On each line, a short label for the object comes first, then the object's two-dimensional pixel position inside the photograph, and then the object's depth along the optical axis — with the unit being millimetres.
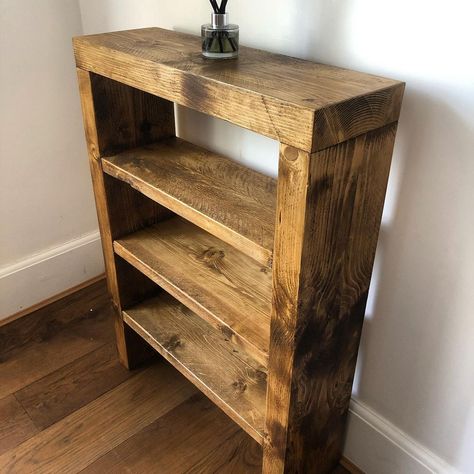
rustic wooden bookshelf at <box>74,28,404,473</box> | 775
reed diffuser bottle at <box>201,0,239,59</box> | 924
